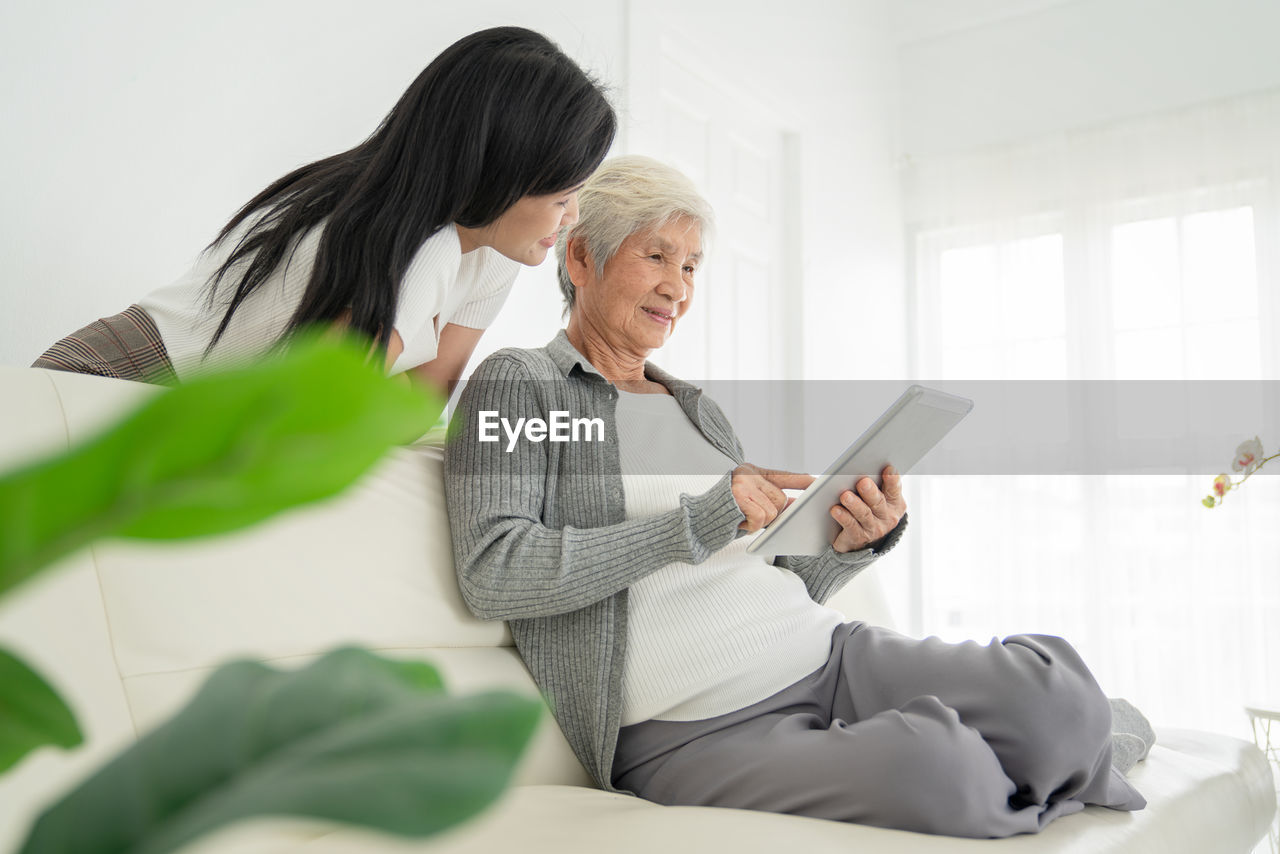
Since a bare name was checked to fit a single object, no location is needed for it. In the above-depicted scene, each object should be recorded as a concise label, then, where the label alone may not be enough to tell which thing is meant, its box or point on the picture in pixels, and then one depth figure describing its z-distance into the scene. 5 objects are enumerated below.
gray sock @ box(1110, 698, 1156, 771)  1.44
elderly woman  1.02
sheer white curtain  3.59
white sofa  0.84
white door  3.01
